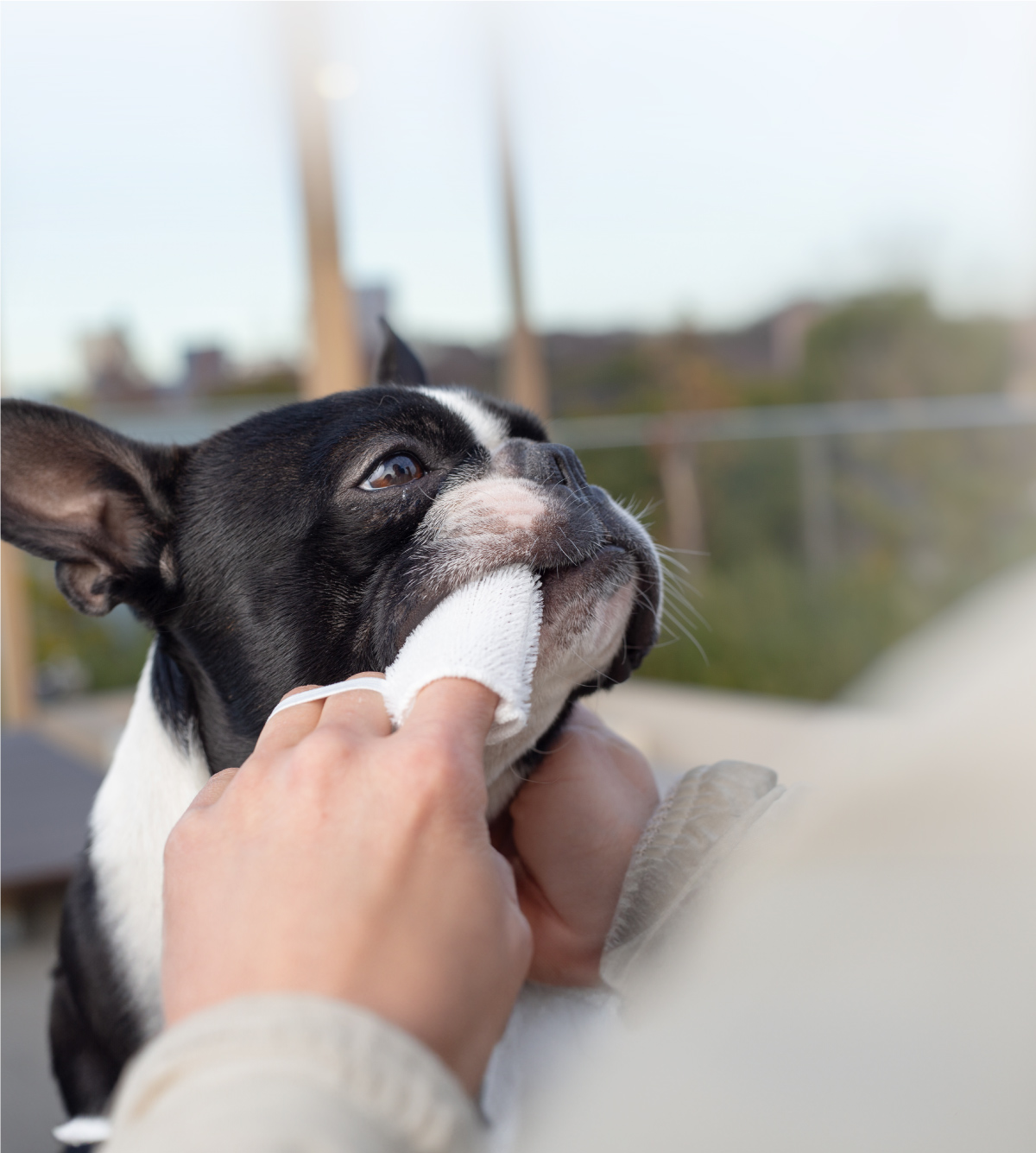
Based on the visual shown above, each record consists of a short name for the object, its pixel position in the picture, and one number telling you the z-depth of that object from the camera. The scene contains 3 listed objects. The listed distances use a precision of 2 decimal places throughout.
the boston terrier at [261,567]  0.69
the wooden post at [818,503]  4.04
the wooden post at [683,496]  4.41
